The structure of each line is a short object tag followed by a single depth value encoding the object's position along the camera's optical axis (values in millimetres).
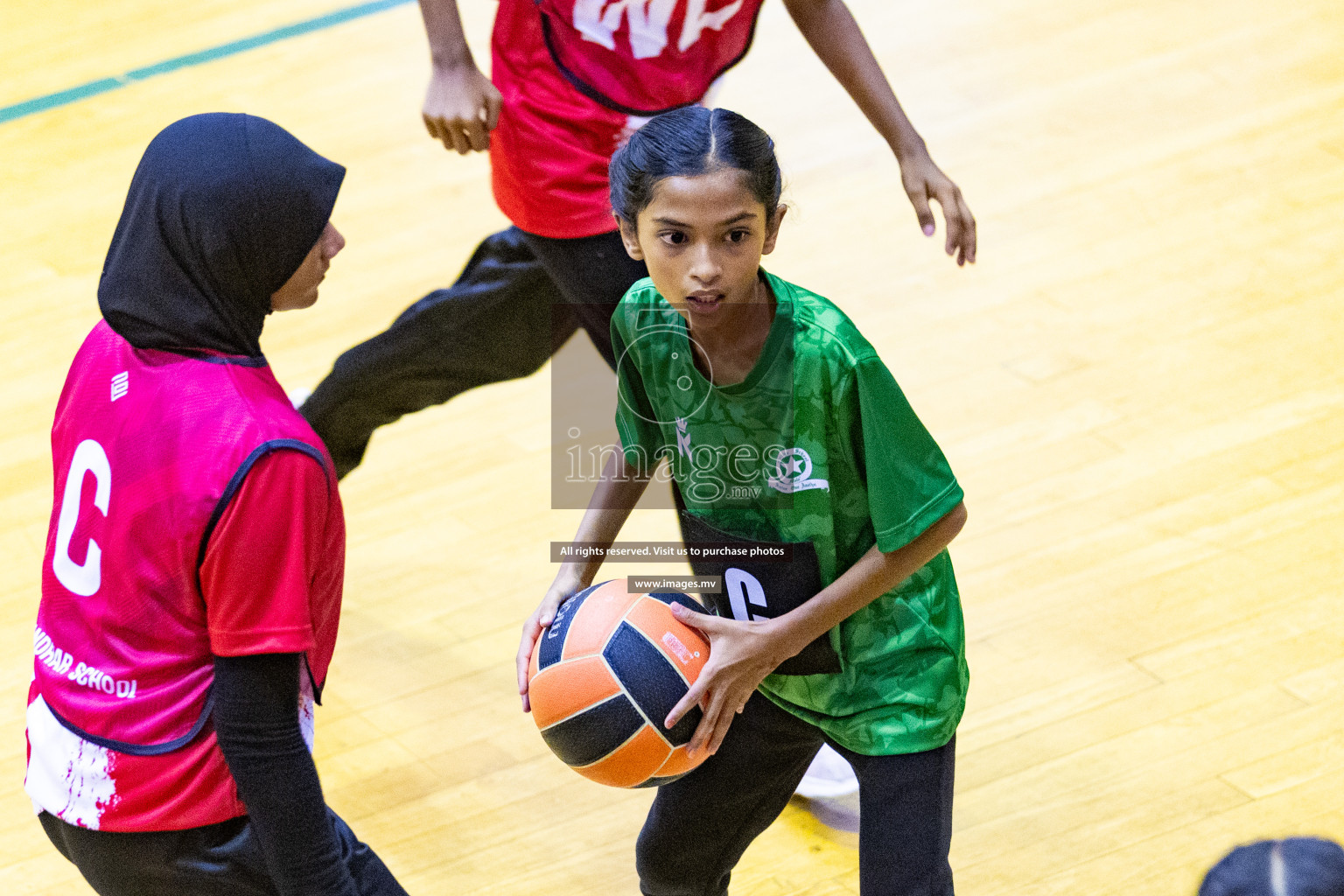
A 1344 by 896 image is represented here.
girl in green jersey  7614
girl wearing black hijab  7458
